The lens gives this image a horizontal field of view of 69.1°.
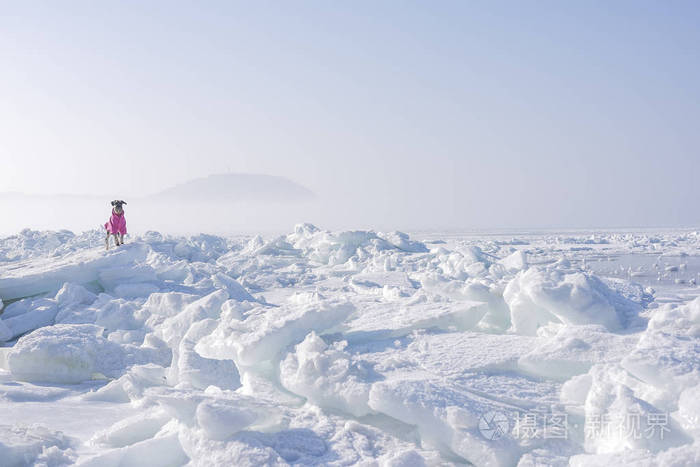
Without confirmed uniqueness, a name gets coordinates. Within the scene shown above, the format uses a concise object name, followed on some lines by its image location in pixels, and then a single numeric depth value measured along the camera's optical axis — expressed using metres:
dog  9.45
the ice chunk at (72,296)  7.03
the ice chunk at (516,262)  11.42
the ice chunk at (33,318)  6.31
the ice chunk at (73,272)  7.71
